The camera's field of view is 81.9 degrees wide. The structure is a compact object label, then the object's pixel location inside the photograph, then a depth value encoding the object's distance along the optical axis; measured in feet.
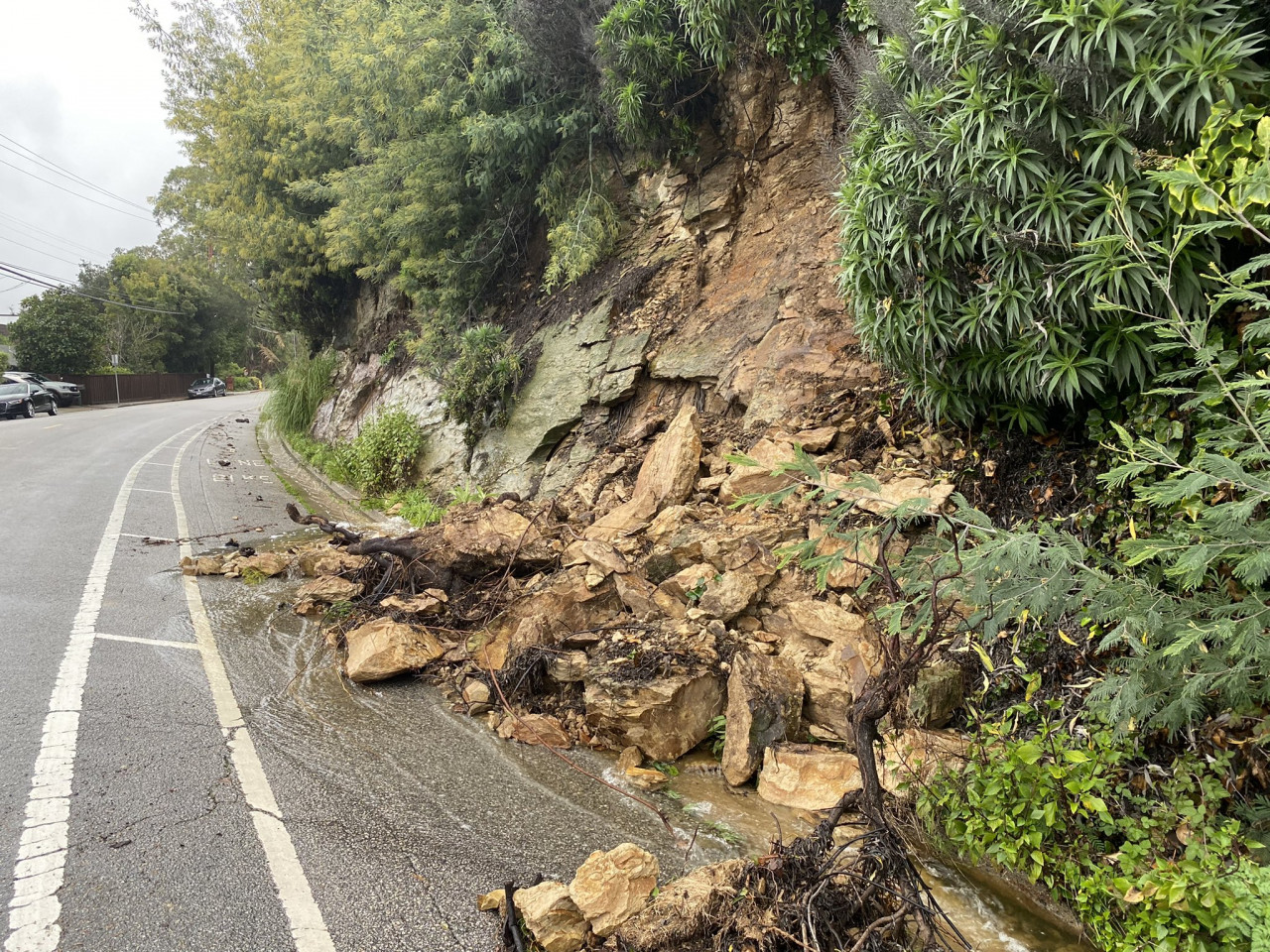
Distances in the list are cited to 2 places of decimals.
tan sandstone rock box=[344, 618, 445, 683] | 18.29
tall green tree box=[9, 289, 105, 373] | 119.65
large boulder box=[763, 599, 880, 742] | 14.73
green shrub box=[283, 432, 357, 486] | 46.28
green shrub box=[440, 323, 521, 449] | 34.68
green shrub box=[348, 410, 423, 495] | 40.34
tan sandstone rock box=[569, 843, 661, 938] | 9.89
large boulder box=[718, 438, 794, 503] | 20.17
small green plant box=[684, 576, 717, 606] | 18.08
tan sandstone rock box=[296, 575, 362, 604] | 22.90
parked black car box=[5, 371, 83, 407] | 107.81
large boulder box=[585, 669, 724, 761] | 15.16
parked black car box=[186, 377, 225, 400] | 157.48
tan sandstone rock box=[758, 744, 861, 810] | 13.30
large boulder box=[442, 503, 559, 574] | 22.09
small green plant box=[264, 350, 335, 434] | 64.59
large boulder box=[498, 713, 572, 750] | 15.85
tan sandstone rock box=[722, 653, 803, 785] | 14.30
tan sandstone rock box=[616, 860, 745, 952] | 9.42
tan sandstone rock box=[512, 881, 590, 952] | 9.62
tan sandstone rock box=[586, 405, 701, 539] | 22.30
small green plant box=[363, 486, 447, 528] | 34.40
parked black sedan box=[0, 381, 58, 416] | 78.33
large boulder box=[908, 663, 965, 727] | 13.66
